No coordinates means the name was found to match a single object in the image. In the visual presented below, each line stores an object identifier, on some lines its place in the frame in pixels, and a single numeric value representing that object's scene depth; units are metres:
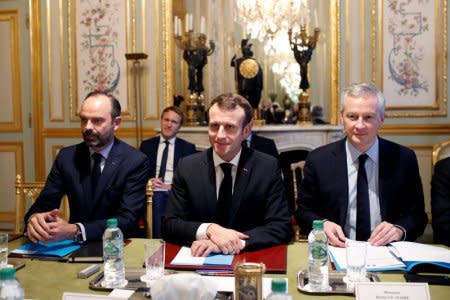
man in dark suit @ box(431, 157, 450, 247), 2.15
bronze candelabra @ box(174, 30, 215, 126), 5.09
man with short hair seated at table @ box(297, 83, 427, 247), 2.22
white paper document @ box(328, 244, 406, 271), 1.69
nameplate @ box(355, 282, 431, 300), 1.37
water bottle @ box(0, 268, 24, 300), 1.25
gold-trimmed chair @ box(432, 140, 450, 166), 3.13
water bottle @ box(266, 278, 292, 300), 1.17
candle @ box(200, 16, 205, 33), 5.16
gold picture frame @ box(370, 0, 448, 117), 4.83
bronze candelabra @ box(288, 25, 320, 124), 4.89
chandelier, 5.12
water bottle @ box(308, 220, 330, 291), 1.53
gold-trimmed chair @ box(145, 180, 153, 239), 2.44
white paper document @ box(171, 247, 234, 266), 1.73
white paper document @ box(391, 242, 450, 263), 1.72
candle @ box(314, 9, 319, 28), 4.90
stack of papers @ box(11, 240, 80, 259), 1.89
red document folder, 1.69
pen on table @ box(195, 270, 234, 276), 1.63
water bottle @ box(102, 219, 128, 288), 1.57
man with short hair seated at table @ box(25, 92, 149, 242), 2.39
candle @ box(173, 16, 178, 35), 5.12
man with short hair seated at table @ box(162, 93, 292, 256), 2.09
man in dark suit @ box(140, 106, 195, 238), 4.61
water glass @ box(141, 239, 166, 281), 1.61
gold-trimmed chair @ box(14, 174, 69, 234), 2.64
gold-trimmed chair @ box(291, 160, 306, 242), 2.94
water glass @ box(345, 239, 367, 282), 1.57
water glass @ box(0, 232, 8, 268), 1.77
